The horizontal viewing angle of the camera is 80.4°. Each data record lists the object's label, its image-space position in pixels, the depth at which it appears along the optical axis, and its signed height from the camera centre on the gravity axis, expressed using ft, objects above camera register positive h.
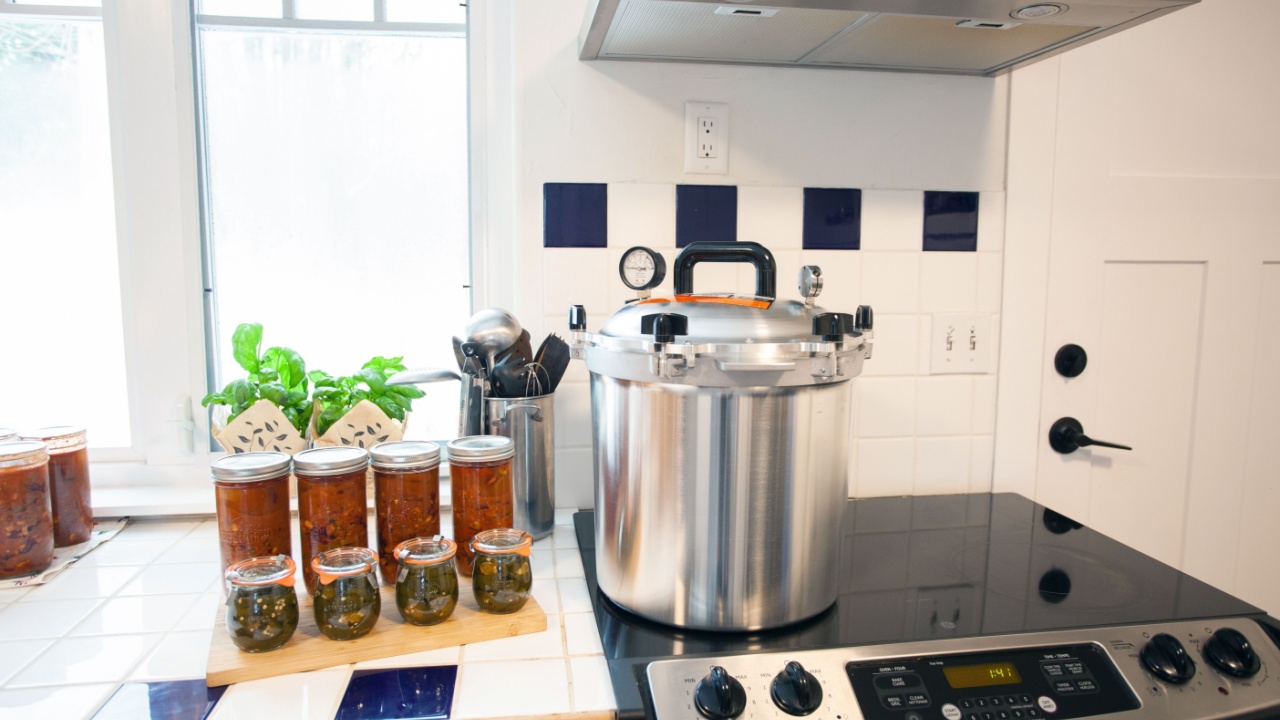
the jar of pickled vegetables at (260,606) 2.48 -1.09
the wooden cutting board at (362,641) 2.45 -1.25
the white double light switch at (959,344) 4.34 -0.36
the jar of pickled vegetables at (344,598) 2.56 -1.09
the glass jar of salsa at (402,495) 2.97 -0.86
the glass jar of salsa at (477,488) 3.10 -0.87
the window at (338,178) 4.28 +0.57
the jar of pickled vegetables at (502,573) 2.78 -1.09
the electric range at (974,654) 2.35 -1.25
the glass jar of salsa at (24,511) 3.20 -1.01
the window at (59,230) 4.18 +0.25
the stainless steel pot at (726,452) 2.43 -0.58
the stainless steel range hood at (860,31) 3.04 +1.13
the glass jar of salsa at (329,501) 2.85 -0.86
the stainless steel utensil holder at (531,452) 3.56 -0.83
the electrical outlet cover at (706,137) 4.03 +0.76
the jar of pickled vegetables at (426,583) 2.68 -1.09
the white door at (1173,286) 4.34 -0.02
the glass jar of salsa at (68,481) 3.56 -0.98
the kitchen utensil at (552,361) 3.67 -0.40
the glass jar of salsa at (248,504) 2.76 -0.85
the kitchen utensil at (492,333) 3.48 -0.26
